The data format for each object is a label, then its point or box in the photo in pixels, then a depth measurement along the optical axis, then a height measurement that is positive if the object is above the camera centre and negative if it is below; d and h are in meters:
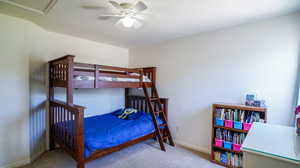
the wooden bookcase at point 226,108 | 2.09 -0.52
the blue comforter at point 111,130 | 2.08 -0.86
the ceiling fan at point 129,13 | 1.63 +0.90
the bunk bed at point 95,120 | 2.00 -0.77
